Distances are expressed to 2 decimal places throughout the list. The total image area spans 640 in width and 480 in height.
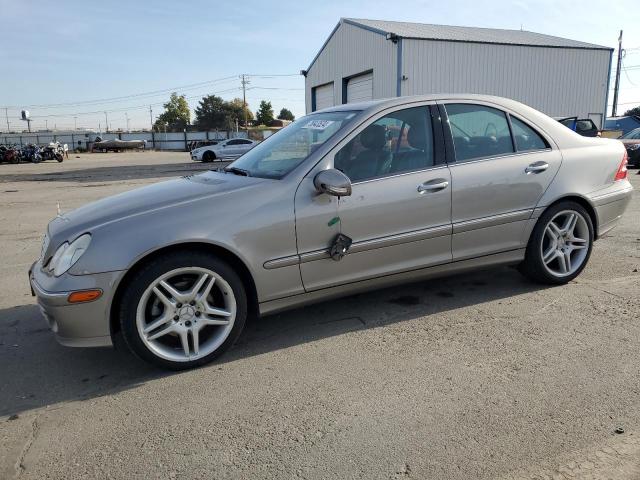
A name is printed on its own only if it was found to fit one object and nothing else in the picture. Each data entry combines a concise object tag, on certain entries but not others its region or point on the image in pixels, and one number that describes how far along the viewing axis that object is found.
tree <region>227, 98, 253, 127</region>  95.12
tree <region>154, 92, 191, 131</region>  96.81
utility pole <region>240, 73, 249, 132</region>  88.12
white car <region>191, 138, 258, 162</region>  32.12
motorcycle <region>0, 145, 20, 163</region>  35.12
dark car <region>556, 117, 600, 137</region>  15.36
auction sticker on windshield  3.85
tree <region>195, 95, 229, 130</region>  95.06
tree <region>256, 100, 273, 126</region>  96.06
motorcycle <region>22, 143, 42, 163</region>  36.72
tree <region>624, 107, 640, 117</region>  66.34
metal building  21.38
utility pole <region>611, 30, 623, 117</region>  45.25
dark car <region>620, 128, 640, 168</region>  16.03
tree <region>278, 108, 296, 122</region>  126.04
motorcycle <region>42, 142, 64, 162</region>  37.41
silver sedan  3.01
